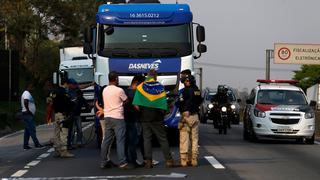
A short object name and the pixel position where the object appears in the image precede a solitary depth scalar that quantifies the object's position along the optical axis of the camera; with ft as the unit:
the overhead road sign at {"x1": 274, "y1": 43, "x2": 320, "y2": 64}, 224.61
